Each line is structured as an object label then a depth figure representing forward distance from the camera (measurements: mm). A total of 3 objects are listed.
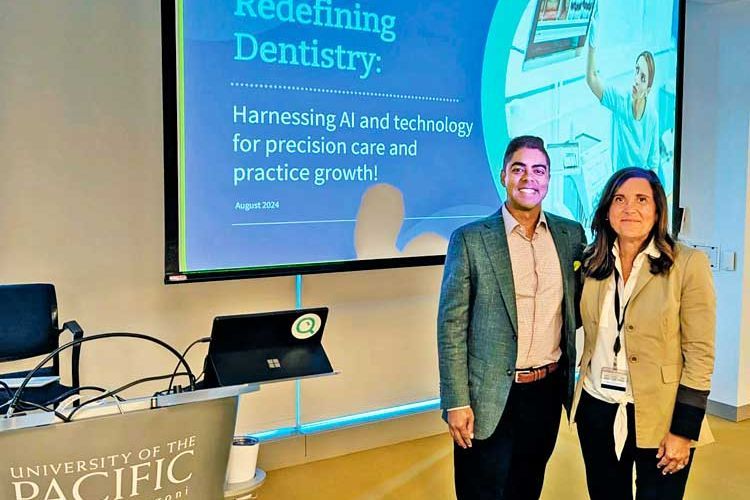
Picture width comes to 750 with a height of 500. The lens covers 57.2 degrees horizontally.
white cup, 1365
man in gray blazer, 2115
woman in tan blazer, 1921
